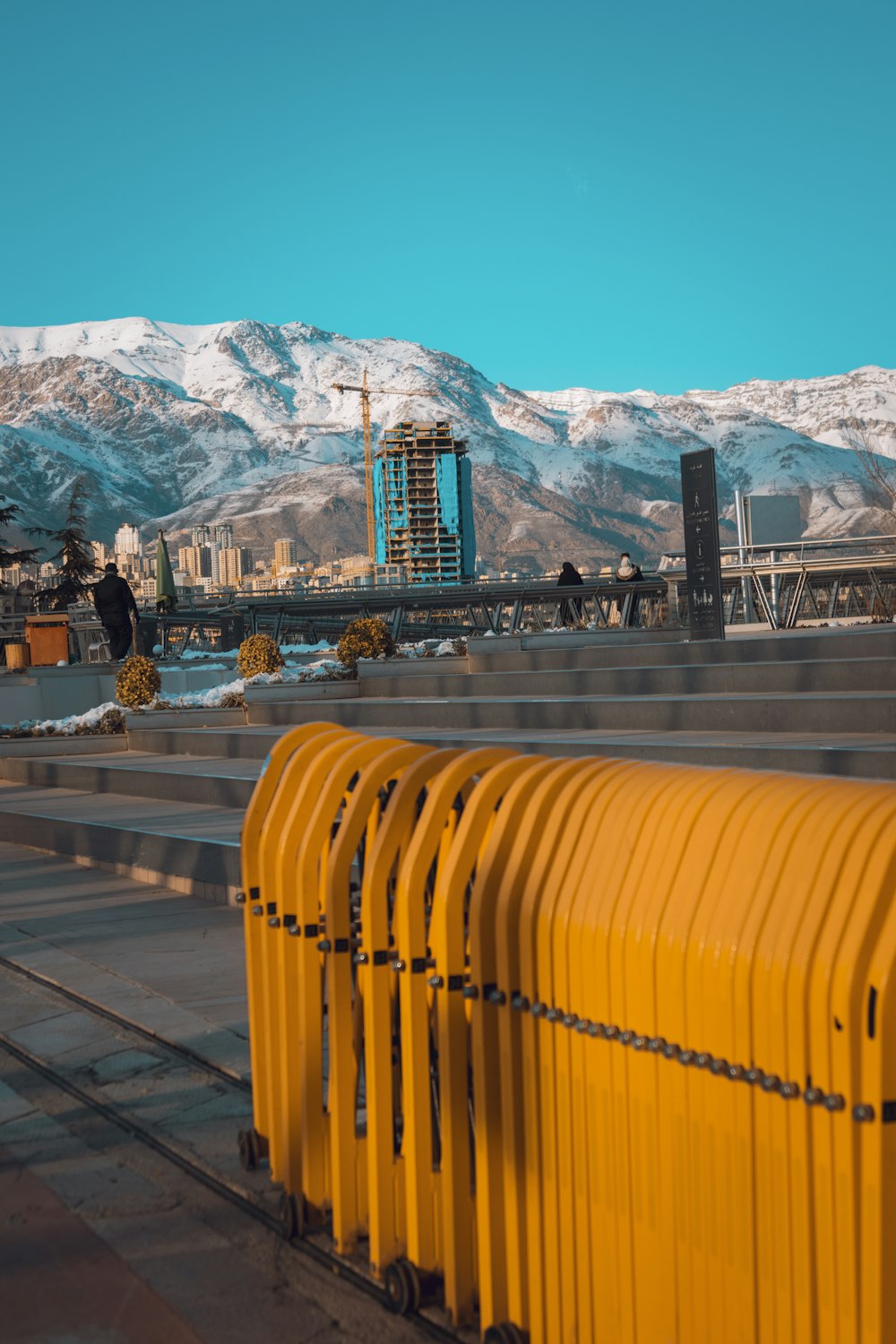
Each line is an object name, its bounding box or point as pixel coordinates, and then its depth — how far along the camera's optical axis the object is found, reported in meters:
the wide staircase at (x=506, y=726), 8.16
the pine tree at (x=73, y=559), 51.47
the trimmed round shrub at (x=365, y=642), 15.39
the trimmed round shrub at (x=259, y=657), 16.45
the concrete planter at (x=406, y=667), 14.58
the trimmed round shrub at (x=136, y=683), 15.80
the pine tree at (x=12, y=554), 41.88
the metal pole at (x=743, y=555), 17.22
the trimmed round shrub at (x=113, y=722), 15.14
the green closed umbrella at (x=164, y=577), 31.26
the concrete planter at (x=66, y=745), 14.86
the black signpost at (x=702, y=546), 12.92
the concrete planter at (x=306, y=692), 14.39
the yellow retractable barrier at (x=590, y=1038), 2.03
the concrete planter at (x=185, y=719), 14.64
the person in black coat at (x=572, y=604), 22.56
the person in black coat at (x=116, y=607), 21.14
